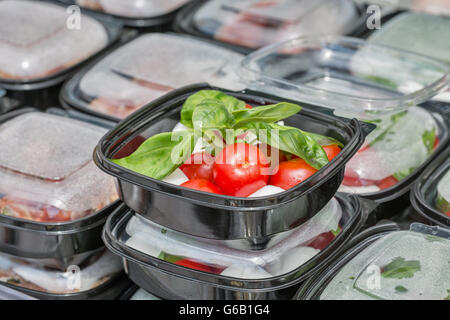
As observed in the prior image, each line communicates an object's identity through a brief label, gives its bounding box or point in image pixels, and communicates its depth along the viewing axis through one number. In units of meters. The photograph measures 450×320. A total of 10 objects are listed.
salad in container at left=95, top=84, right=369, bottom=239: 0.81
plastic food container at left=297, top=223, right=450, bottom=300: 0.82
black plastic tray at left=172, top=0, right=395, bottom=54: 1.15
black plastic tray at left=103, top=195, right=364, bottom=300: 0.83
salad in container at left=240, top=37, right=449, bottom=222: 0.93
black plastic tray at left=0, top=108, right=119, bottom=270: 0.88
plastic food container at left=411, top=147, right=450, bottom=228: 0.89
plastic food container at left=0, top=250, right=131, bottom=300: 0.89
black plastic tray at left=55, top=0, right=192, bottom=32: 1.18
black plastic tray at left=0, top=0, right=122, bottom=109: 1.07
